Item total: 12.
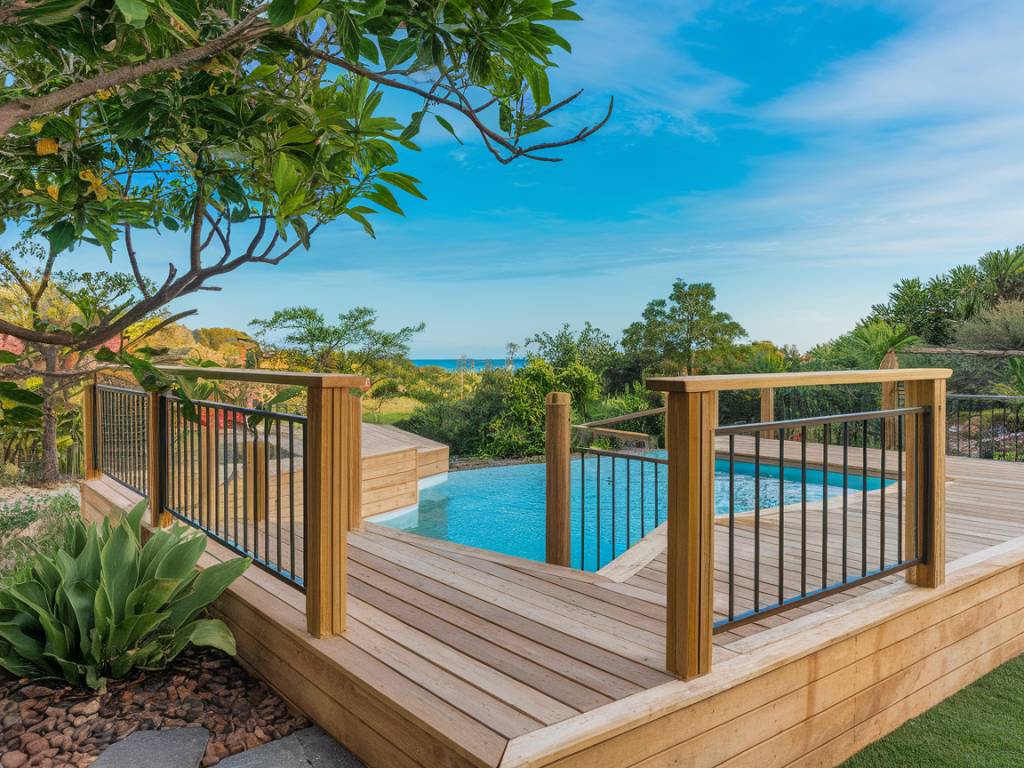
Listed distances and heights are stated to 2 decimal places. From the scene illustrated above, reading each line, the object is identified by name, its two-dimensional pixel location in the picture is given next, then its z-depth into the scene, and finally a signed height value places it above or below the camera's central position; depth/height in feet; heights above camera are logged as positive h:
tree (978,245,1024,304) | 49.37 +7.51
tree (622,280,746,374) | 51.83 +3.35
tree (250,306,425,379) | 45.88 +2.43
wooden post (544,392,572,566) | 12.16 -2.03
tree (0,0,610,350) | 4.16 +2.05
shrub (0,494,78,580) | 17.31 -4.76
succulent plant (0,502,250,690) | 8.41 -3.21
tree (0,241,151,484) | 26.96 +3.27
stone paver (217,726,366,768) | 7.01 -4.27
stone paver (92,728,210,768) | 6.97 -4.20
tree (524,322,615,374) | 50.65 +2.00
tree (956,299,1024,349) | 42.37 +2.87
